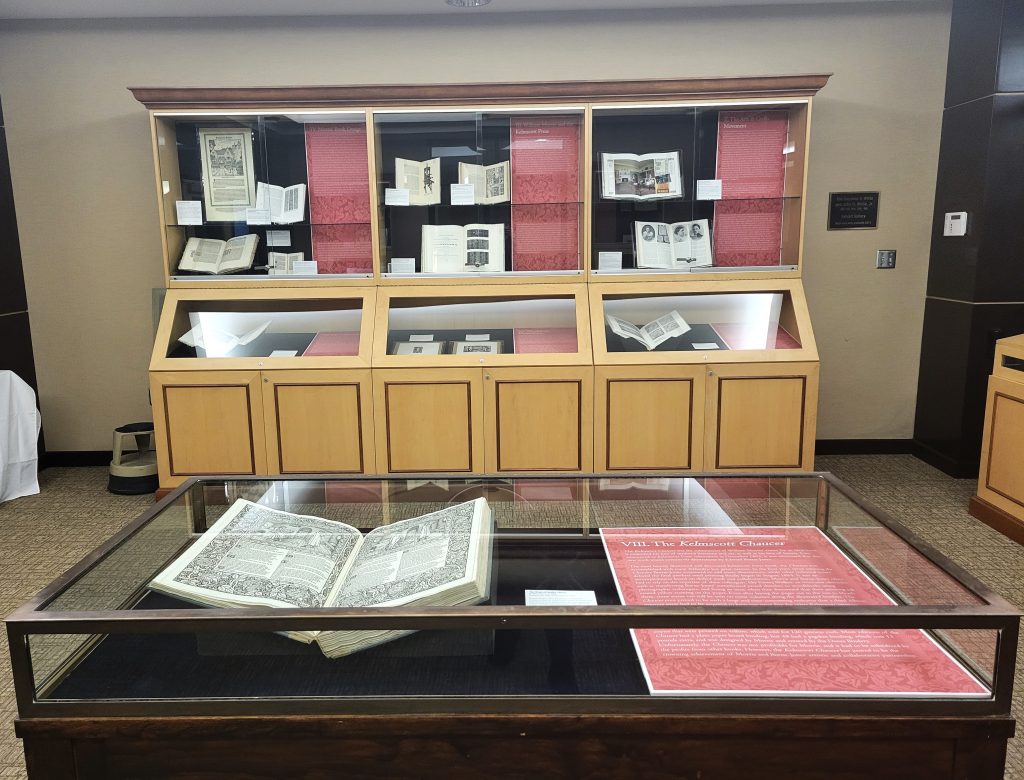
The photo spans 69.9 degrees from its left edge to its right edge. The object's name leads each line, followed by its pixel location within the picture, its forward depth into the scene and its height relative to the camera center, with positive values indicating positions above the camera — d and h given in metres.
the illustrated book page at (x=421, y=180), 4.00 +0.40
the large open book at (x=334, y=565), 1.25 -0.59
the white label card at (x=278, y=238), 4.09 +0.09
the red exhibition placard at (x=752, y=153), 3.97 +0.52
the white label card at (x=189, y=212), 3.97 +0.23
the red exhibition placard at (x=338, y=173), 3.97 +0.43
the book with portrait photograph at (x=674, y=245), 4.05 +0.03
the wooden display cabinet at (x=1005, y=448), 3.32 -0.91
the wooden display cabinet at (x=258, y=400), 3.83 -0.75
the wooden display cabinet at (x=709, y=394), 3.81 -0.73
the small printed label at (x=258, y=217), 4.02 +0.20
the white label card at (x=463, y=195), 4.01 +0.31
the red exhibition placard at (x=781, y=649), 1.15 -0.65
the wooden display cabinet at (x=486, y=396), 3.82 -0.74
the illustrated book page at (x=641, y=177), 4.00 +0.40
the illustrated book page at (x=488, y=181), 4.02 +0.39
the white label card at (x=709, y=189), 3.99 +0.33
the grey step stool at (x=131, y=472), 4.14 -1.20
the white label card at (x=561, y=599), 1.21 -0.60
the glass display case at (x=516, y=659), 1.12 -0.66
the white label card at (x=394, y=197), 3.98 +0.30
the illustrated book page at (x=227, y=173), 3.97 +0.44
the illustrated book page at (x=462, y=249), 4.05 +0.02
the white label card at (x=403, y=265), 4.04 -0.06
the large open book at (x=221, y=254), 4.04 +0.00
